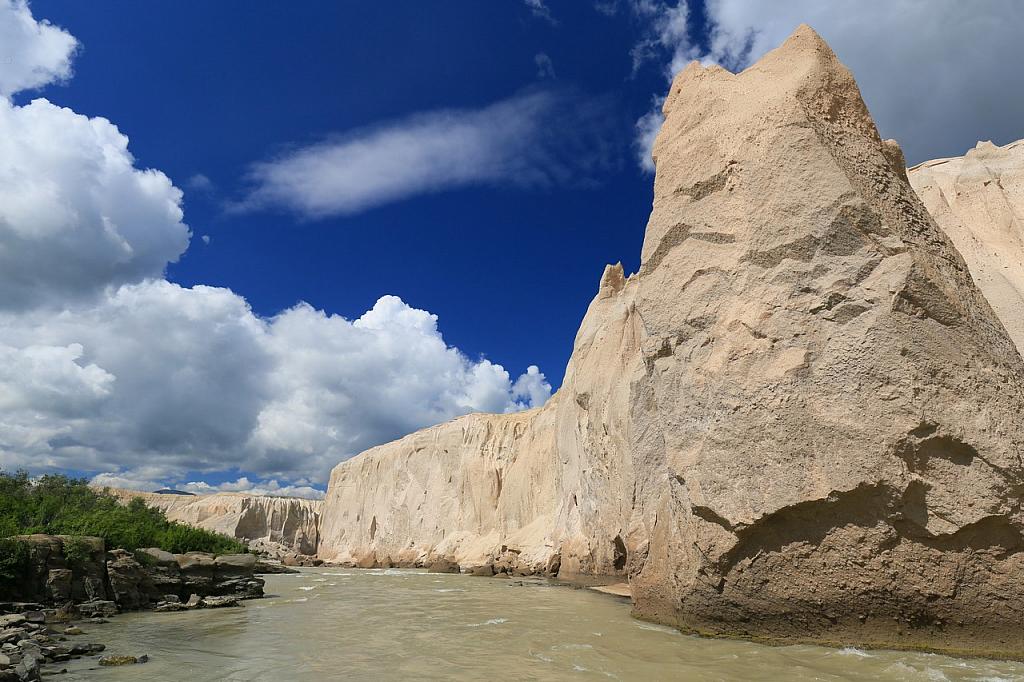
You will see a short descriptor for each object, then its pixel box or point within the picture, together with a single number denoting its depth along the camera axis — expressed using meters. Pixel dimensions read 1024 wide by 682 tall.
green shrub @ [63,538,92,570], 11.59
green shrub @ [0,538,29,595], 10.49
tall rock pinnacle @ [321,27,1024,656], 6.29
